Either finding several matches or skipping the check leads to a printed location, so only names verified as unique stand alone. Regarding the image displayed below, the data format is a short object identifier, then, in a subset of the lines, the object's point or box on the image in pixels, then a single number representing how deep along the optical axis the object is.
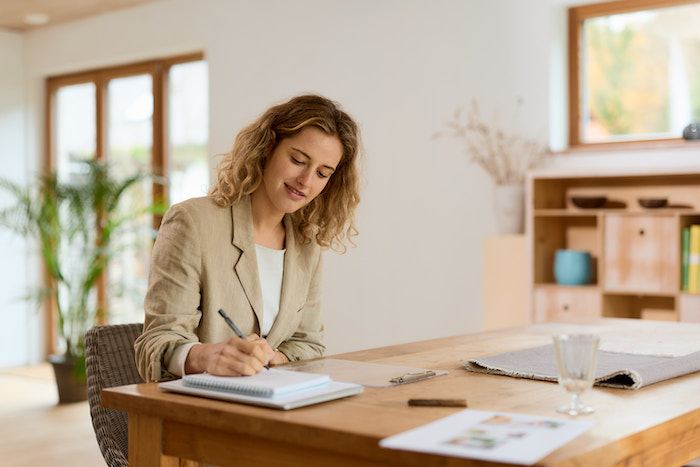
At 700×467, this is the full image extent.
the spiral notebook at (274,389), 1.43
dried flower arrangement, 4.72
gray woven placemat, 1.67
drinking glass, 1.38
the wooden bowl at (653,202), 4.09
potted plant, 5.83
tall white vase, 4.68
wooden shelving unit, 4.02
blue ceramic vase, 4.34
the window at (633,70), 4.40
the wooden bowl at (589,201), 4.30
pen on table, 1.43
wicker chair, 2.16
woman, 1.98
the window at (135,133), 6.62
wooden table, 1.25
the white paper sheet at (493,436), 1.12
